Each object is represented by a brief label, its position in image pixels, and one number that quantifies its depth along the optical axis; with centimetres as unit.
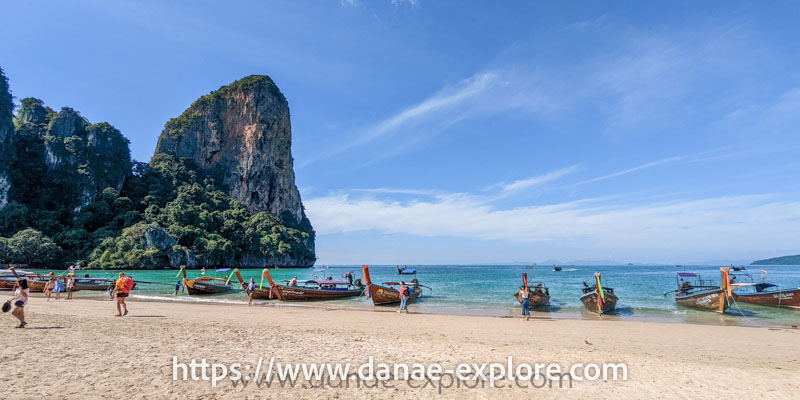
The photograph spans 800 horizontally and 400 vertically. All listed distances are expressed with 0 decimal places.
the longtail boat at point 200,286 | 2645
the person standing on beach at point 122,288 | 1355
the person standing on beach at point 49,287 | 2036
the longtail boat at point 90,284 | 2776
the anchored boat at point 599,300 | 1894
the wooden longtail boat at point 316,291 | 2377
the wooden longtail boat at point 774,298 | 2125
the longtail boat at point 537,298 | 2097
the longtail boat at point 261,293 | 2423
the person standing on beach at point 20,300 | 959
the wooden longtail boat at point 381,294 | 2142
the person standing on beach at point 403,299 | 1922
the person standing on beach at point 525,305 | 1636
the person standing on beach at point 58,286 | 2202
